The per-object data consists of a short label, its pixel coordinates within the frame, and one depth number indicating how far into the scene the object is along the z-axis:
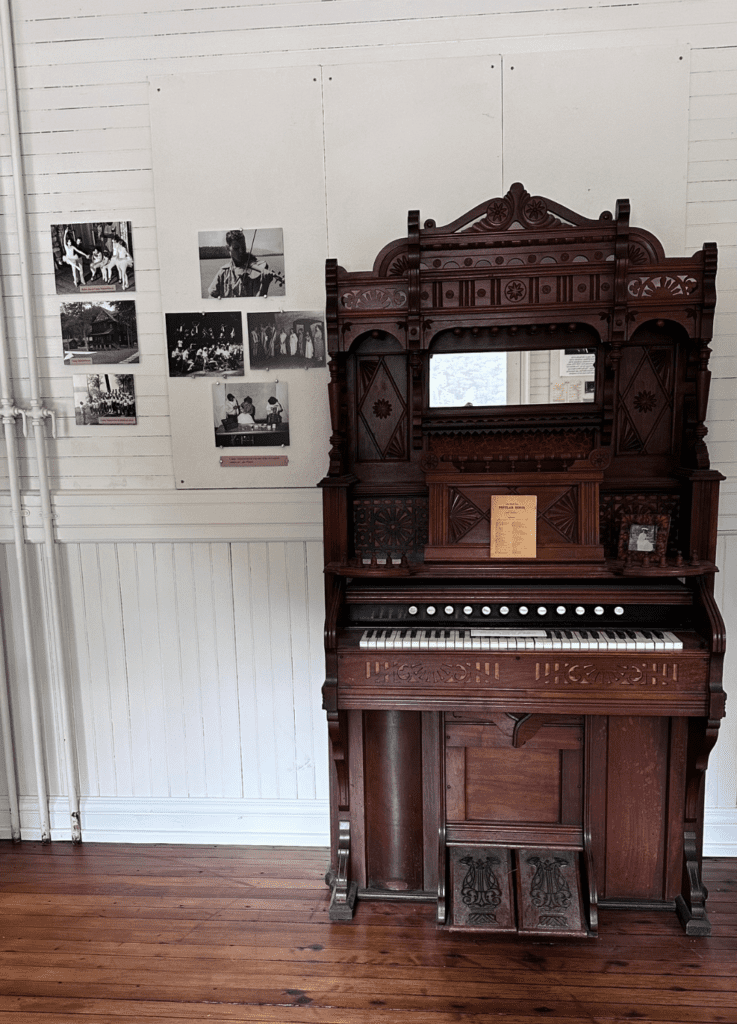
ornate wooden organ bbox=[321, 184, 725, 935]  2.45
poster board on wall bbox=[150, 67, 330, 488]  2.86
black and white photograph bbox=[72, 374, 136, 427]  3.08
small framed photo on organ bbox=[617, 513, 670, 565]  2.51
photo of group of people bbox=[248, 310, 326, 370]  2.95
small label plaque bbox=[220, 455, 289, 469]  3.02
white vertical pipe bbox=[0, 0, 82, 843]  2.92
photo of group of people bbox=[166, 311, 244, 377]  2.98
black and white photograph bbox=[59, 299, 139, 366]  3.04
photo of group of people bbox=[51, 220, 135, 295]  3.00
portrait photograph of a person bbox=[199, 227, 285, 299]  2.92
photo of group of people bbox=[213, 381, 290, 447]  2.99
